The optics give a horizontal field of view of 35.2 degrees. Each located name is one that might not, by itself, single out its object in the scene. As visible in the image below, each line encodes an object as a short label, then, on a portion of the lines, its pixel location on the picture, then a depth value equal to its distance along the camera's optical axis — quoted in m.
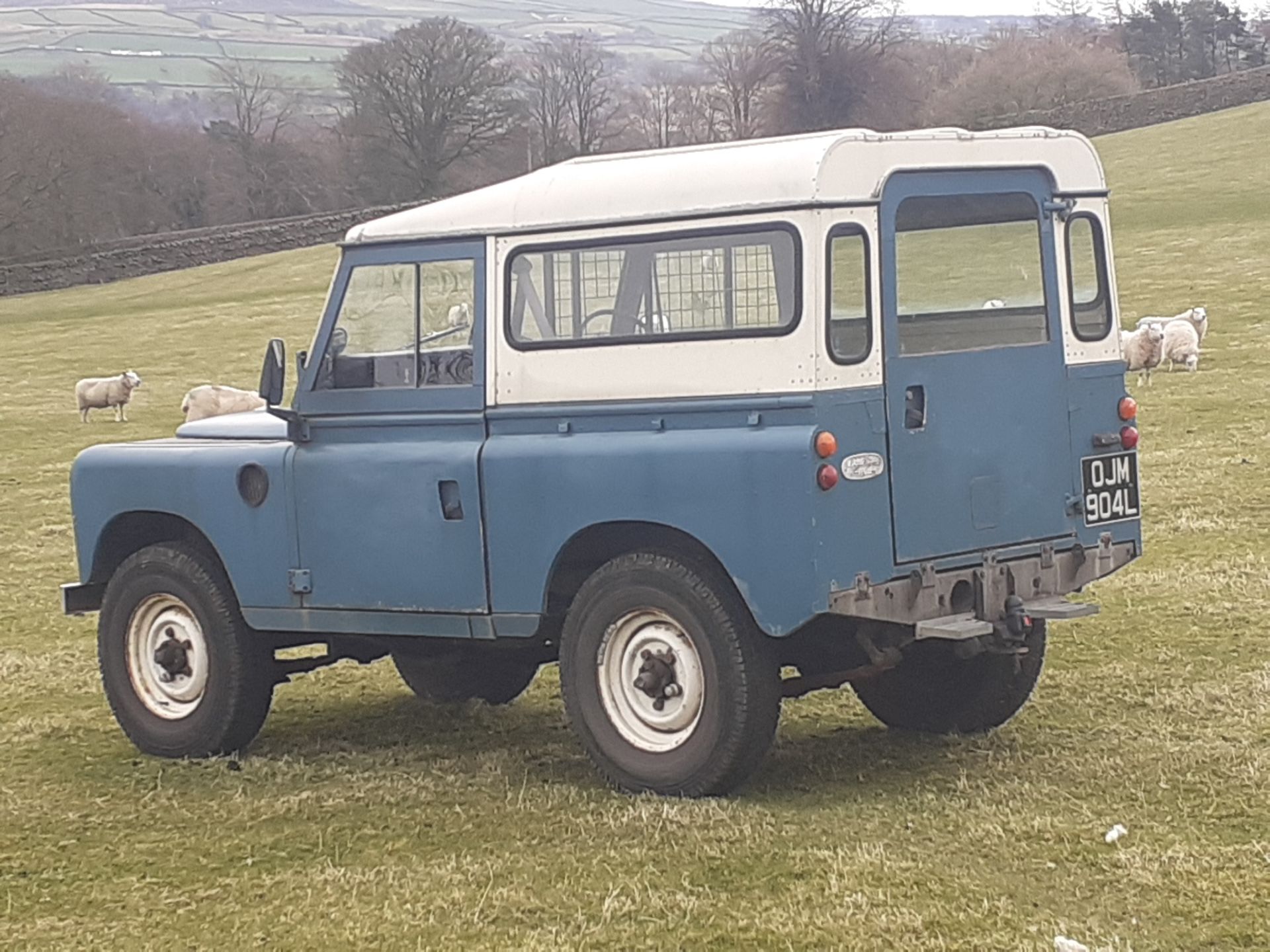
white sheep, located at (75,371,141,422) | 27.45
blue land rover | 6.94
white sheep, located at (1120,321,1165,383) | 22.75
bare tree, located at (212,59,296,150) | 80.69
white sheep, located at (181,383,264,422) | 24.27
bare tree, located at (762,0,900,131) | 79.50
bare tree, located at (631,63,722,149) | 78.94
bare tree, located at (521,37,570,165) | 77.75
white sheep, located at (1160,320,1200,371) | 23.31
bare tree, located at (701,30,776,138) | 79.50
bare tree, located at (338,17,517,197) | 75.06
